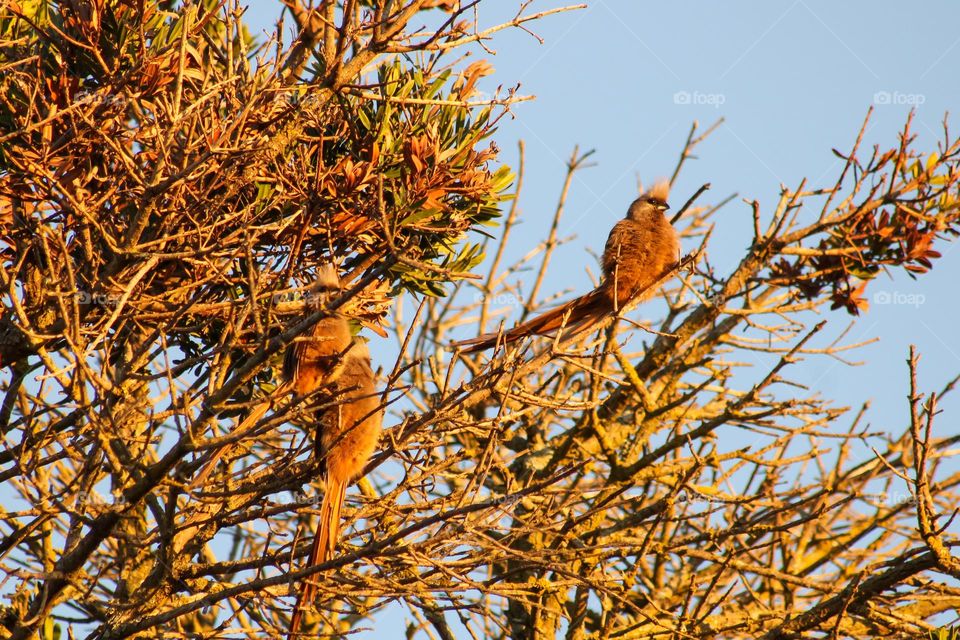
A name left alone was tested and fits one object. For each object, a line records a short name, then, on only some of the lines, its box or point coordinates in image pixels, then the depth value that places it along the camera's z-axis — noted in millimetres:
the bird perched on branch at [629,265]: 8875
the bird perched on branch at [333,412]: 7207
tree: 6465
